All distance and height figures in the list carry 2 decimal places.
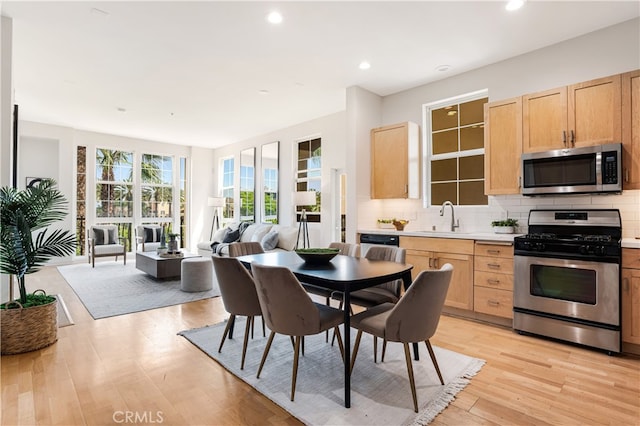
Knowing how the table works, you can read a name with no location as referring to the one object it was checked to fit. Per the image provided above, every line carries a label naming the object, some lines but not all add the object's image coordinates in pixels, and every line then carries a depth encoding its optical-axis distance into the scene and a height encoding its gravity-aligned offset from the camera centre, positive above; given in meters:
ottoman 4.75 -0.89
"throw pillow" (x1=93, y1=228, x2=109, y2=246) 6.89 -0.45
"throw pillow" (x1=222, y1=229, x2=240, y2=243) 7.05 -0.47
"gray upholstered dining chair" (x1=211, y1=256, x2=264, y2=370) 2.50 -0.57
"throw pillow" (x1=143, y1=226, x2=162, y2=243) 7.52 -0.45
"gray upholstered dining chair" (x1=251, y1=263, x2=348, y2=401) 2.02 -0.57
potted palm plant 2.71 -0.36
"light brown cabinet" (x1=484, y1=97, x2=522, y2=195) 3.54 +0.76
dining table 2.00 -0.40
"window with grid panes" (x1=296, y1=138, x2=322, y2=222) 6.45 +0.88
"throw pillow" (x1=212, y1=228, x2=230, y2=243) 7.38 -0.48
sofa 6.20 -0.46
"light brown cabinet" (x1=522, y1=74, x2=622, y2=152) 2.99 +0.96
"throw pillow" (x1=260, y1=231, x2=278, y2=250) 6.13 -0.50
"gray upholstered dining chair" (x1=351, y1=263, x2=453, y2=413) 1.94 -0.60
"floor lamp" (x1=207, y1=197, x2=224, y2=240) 8.40 +0.32
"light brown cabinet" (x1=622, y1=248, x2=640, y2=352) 2.69 -0.67
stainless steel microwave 2.94 +0.42
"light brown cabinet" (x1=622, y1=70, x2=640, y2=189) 2.88 +0.75
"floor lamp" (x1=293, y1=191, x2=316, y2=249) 5.83 +0.27
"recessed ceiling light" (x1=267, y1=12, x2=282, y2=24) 2.96 +1.80
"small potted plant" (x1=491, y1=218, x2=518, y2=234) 3.67 -0.13
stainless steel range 2.76 -0.58
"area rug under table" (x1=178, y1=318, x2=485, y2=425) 1.94 -1.16
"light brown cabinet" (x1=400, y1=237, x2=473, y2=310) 3.58 -0.52
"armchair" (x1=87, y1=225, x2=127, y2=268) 6.64 -0.60
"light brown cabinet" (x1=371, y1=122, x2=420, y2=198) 4.46 +0.75
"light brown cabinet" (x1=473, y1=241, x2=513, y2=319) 3.33 -0.67
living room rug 4.06 -1.11
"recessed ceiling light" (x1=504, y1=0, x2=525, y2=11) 2.77 +1.79
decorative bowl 2.54 -0.32
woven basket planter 2.71 -0.97
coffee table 5.25 -0.84
